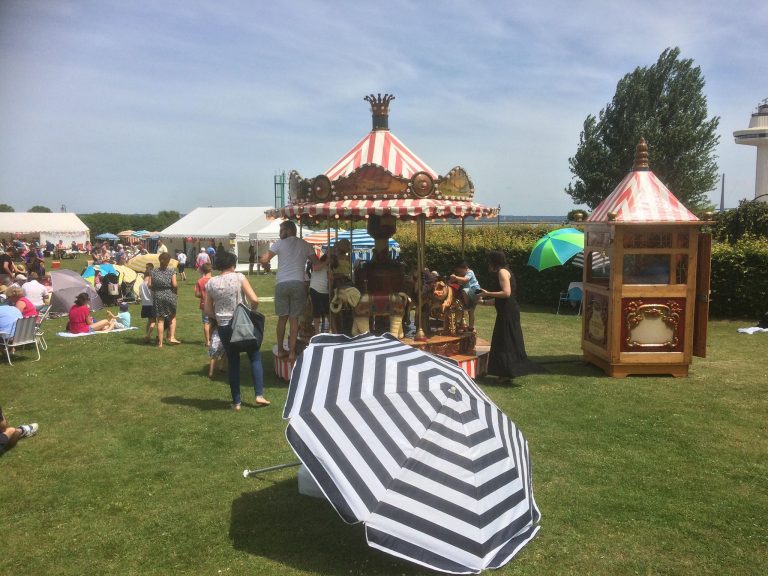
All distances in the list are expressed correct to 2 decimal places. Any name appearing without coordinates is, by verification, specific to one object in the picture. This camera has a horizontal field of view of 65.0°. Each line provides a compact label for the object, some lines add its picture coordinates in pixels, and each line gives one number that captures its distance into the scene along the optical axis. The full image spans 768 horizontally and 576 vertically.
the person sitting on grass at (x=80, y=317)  12.41
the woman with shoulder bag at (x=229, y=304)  6.73
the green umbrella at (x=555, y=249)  15.80
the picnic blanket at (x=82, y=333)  12.20
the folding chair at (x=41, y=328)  10.62
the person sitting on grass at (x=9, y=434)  5.77
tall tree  31.81
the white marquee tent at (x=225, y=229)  34.44
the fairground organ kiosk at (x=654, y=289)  8.54
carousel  7.93
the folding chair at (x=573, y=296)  15.77
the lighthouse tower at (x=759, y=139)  38.34
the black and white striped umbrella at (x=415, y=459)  3.20
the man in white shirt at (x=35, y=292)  13.34
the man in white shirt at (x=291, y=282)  8.16
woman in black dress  7.93
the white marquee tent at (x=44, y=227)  56.47
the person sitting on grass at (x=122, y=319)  13.25
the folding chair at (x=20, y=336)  9.62
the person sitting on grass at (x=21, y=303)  10.77
